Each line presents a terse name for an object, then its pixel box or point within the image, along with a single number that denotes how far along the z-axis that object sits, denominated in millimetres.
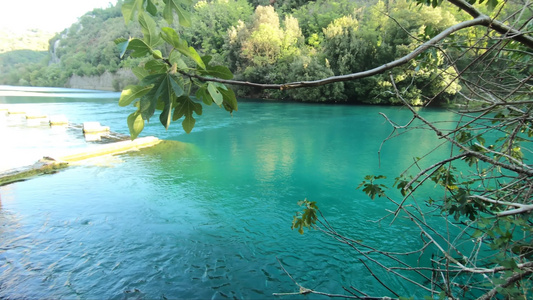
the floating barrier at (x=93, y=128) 14867
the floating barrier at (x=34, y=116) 19594
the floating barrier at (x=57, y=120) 17258
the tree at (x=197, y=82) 902
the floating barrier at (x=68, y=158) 8531
